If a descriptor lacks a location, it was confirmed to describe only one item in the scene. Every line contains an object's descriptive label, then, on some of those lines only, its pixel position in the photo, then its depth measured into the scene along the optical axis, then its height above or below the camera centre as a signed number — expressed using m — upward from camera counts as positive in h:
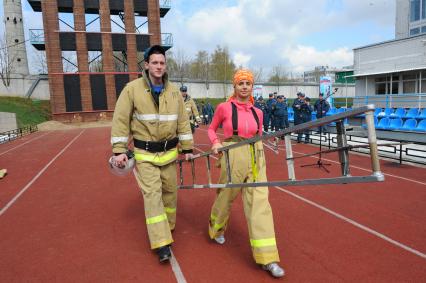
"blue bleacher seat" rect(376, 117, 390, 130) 13.48 -1.12
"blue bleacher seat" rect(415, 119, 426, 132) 11.92 -1.12
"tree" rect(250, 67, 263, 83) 75.06 +5.67
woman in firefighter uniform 3.09 -0.71
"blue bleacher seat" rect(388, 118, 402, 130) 13.11 -1.10
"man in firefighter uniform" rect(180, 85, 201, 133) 9.48 -0.12
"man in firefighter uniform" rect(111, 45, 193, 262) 3.37 -0.27
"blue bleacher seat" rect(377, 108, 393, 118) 16.50 -0.75
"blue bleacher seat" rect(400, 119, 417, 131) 12.63 -1.11
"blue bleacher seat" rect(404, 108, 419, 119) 14.55 -0.74
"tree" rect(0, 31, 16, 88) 40.88 +6.00
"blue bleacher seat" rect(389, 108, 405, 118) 15.92 -0.74
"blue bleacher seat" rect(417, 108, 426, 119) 13.26 -0.79
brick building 33.78 +6.53
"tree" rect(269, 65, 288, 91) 76.66 +5.99
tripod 8.01 -1.70
